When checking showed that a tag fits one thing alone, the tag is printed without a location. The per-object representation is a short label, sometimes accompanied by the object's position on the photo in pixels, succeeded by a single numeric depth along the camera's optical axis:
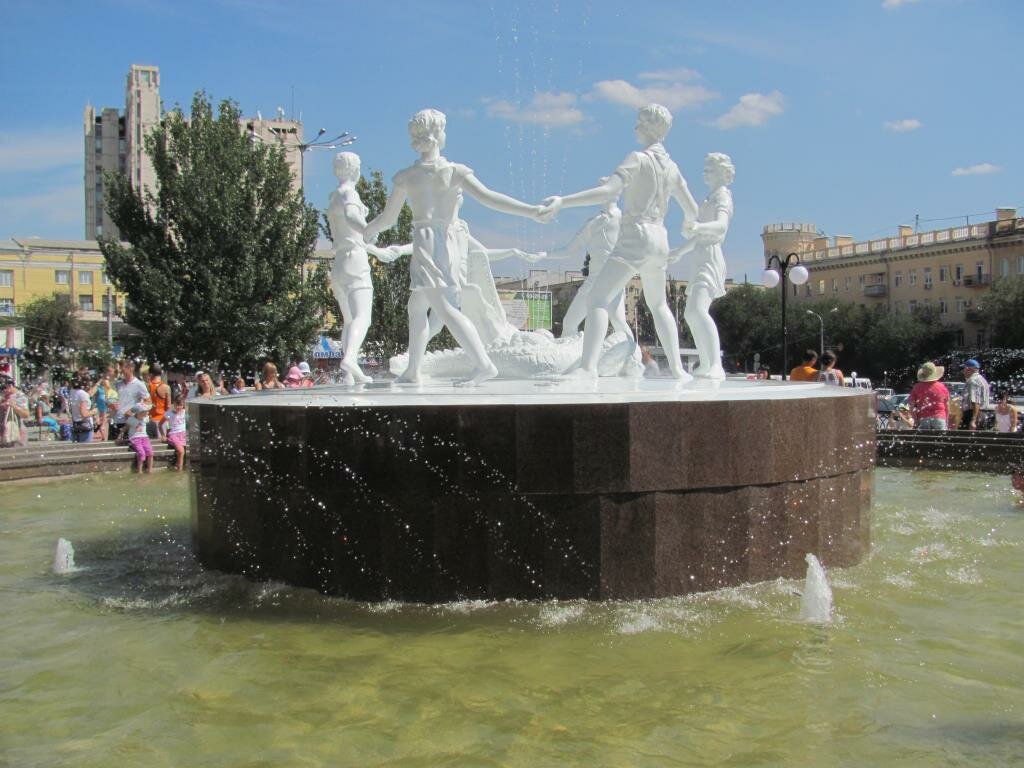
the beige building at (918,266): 66.88
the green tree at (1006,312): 58.84
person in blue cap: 17.33
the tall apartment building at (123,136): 114.31
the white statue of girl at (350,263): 11.13
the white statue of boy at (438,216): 8.31
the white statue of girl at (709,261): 9.87
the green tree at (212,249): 27.06
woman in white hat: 16.09
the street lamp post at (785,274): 23.80
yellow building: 82.25
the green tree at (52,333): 60.53
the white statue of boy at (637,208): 8.20
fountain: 6.50
